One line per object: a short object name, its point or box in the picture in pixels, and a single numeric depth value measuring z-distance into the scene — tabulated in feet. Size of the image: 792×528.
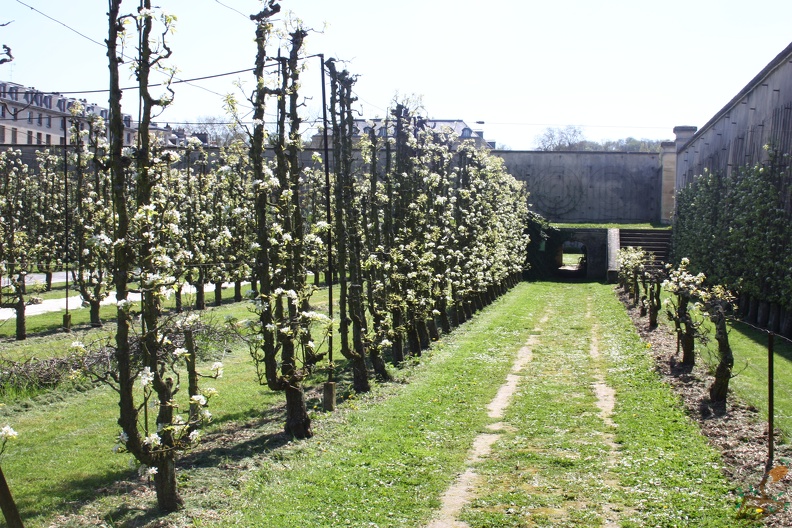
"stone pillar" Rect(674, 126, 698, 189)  140.97
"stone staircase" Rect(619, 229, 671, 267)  133.28
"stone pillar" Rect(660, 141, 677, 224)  167.43
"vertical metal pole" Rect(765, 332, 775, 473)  27.32
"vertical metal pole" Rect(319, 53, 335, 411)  41.69
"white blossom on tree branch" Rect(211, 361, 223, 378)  26.75
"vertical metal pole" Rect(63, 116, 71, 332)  67.21
